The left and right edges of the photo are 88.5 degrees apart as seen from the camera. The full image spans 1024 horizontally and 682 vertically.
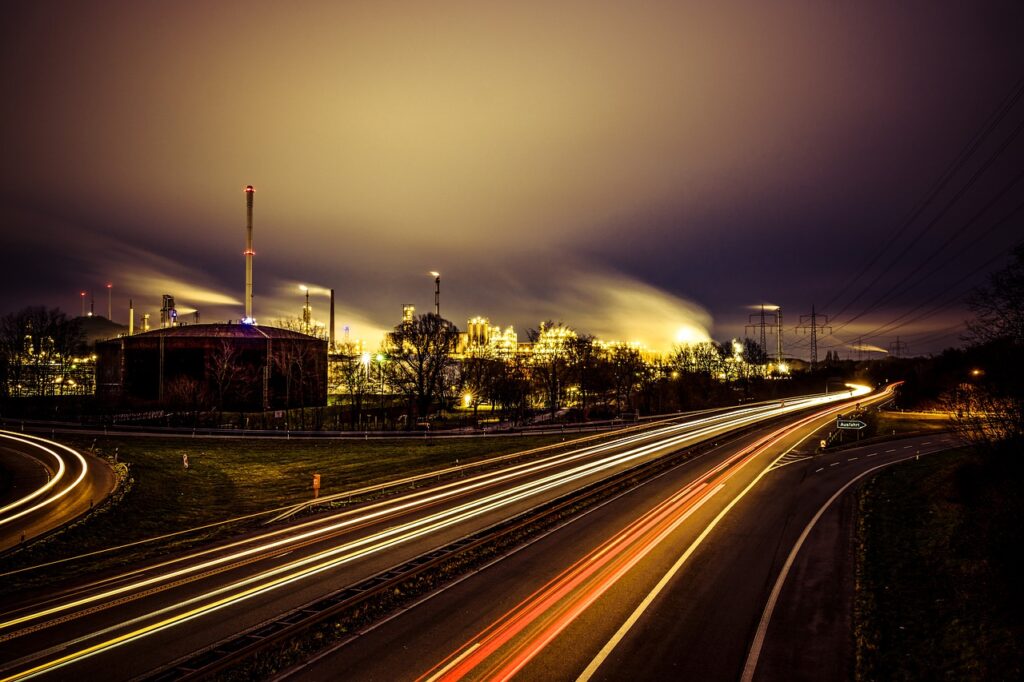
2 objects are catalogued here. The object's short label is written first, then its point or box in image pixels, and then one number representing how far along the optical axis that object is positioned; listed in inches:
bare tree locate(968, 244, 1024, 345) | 1098.1
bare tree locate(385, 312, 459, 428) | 2780.5
